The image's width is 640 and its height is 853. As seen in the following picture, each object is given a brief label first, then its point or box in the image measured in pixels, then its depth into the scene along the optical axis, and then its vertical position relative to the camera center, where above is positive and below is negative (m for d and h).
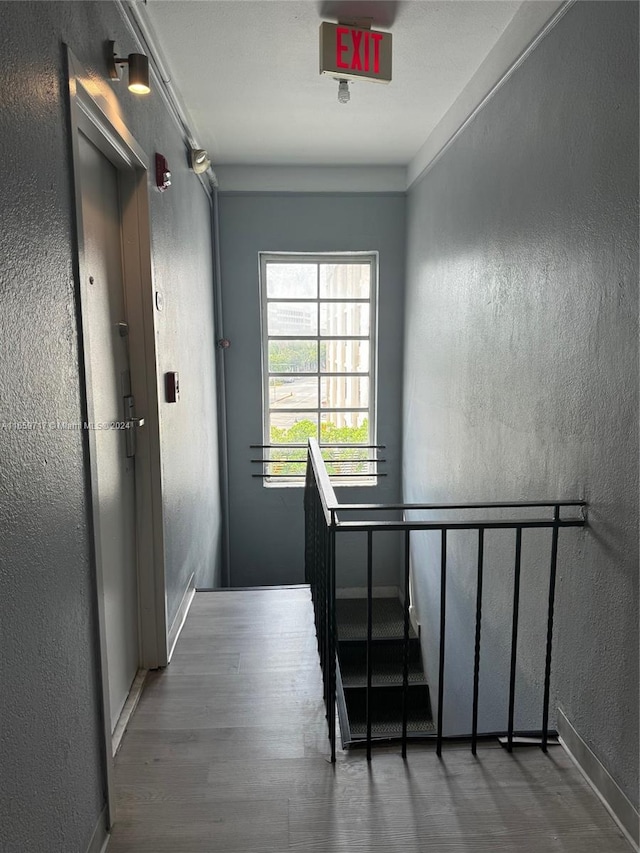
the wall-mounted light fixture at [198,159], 3.12 +1.14
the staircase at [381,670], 3.76 -2.25
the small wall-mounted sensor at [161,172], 2.28 +0.78
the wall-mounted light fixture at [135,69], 1.69 +0.90
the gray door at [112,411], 1.78 -0.17
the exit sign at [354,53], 2.20 +1.25
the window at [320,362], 4.48 +0.00
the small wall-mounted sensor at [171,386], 2.45 -0.11
